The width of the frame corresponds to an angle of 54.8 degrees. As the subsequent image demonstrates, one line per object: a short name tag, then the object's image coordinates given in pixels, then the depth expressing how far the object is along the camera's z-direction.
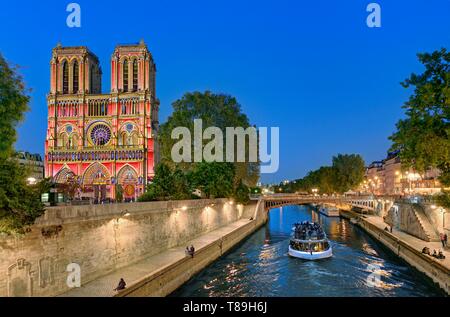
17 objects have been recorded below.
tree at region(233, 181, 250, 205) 68.67
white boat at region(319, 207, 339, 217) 96.25
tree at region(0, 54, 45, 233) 16.52
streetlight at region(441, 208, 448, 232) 39.66
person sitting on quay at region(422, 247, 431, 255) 31.80
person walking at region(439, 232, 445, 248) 35.61
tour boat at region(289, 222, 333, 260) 38.47
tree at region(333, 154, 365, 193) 115.69
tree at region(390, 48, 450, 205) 30.00
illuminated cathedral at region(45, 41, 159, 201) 88.00
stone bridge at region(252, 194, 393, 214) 80.75
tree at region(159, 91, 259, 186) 62.52
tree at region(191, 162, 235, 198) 55.84
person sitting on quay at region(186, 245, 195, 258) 30.17
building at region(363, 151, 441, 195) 83.44
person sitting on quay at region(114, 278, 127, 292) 19.77
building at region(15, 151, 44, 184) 108.34
